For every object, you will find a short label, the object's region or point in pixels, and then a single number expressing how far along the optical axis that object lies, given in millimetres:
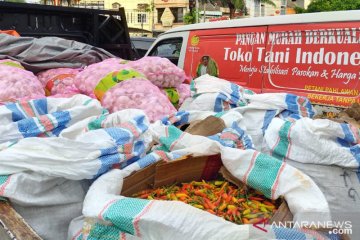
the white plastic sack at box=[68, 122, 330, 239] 1327
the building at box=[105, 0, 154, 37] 50531
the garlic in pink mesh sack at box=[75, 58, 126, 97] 2814
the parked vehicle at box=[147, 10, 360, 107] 3180
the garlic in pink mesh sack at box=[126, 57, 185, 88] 3010
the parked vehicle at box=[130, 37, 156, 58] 8766
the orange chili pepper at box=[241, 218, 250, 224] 1529
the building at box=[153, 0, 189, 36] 49344
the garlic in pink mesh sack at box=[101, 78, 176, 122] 2566
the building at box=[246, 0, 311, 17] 47531
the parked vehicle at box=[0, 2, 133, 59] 4320
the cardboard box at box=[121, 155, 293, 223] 1703
